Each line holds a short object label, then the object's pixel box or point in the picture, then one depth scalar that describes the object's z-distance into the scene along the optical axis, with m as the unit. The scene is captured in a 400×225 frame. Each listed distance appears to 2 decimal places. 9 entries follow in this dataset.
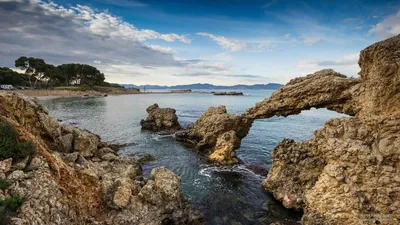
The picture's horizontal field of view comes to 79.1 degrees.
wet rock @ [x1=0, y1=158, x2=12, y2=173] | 11.93
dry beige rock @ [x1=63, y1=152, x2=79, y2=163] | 16.47
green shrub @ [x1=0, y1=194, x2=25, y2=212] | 10.35
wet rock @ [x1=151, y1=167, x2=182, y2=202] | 16.27
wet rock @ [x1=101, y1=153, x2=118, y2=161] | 23.43
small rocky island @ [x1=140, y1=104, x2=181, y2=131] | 50.28
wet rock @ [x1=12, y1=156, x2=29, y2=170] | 12.47
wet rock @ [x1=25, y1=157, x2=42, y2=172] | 12.80
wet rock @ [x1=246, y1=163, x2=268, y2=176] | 27.03
